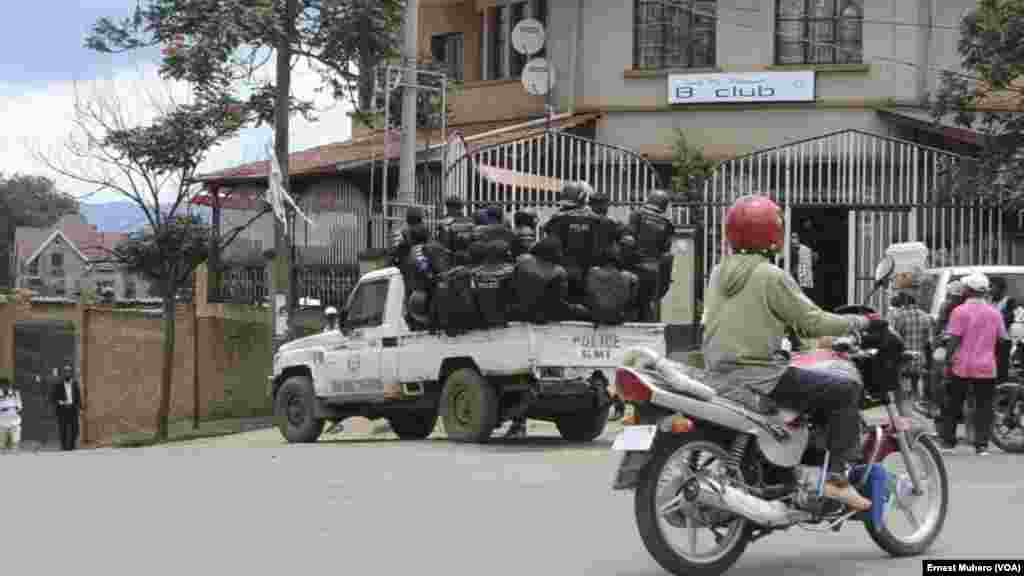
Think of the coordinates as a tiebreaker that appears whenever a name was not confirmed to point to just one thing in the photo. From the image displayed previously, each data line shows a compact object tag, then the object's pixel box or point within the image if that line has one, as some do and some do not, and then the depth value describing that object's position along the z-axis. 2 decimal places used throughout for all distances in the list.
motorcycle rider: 7.73
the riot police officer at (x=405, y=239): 16.92
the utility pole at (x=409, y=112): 22.77
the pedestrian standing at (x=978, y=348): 15.32
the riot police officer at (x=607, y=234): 15.97
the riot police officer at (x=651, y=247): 16.66
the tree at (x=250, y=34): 23.77
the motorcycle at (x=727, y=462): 7.47
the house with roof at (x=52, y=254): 84.61
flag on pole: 24.02
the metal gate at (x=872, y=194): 23.20
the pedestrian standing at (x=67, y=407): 33.25
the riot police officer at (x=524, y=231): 16.61
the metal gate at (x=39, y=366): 39.09
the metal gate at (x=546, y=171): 23.80
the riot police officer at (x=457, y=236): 16.75
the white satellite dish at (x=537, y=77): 29.73
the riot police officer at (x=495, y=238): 16.12
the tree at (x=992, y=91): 22.56
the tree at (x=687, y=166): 27.27
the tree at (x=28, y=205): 95.06
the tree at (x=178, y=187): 26.03
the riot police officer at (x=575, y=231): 15.80
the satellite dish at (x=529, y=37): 30.25
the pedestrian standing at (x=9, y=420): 35.75
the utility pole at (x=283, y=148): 24.42
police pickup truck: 15.92
